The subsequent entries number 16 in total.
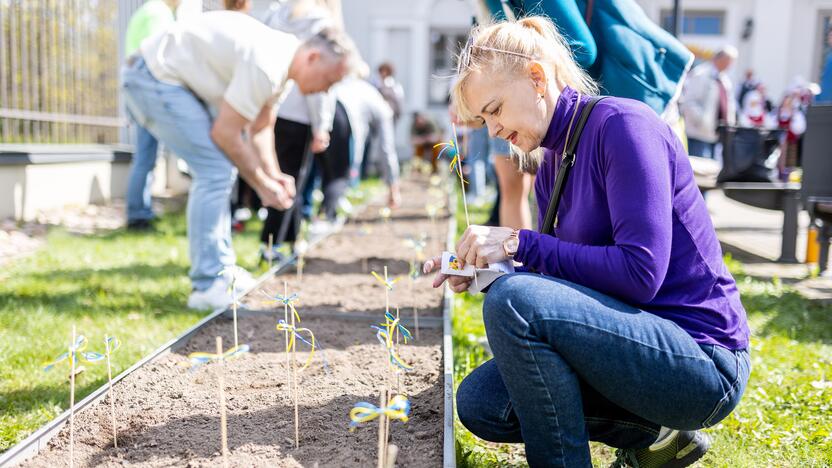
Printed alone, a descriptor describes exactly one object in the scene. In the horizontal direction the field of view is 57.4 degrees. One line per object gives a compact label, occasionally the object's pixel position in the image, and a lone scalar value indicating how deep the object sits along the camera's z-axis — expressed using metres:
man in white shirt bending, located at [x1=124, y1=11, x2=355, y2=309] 3.70
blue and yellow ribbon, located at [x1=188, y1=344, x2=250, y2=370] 1.84
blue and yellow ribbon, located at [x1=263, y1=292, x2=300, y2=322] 2.33
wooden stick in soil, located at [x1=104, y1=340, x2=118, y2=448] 2.09
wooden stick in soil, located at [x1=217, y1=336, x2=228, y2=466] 1.71
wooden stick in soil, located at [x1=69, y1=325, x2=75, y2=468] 1.89
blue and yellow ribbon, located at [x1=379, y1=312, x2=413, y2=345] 2.16
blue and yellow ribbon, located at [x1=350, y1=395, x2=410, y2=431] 1.66
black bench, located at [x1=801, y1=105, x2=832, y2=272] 5.16
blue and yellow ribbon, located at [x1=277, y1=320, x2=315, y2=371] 2.22
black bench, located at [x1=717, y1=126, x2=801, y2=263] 5.81
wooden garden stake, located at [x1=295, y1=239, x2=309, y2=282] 3.96
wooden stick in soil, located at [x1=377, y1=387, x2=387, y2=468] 1.57
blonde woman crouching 1.78
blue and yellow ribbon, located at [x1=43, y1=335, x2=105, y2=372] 1.94
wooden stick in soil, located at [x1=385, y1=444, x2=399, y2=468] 1.42
